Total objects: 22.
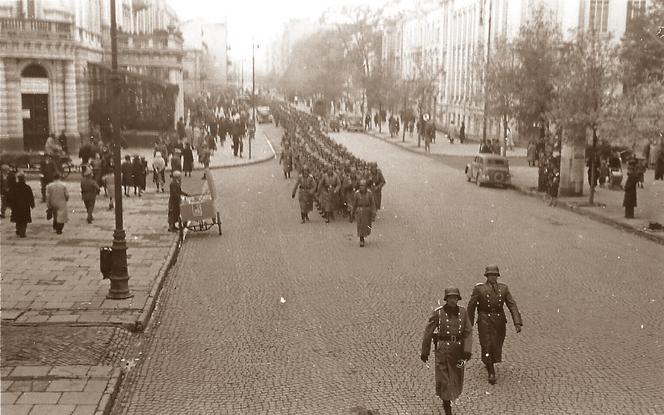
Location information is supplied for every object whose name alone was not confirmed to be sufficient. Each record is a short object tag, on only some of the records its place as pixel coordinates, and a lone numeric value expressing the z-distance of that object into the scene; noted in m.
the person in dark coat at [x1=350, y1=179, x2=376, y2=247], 18.98
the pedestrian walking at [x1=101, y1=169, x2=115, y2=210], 24.50
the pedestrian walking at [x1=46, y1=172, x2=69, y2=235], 19.80
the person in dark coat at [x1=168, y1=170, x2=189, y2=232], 20.53
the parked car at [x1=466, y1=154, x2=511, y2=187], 32.47
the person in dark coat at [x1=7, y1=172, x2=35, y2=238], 19.33
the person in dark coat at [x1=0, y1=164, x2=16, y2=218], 20.19
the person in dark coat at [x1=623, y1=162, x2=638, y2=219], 23.52
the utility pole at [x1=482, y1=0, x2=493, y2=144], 35.41
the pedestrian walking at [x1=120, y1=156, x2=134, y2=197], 27.20
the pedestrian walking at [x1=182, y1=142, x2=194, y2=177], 33.97
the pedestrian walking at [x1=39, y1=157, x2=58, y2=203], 24.64
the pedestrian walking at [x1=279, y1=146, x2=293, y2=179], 34.28
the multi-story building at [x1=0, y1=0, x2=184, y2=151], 39.62
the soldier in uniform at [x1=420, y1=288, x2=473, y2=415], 8.97
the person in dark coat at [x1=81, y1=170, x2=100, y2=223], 21.89
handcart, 20.25
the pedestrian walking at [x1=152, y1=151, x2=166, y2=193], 28.97
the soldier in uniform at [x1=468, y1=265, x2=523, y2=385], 10.10
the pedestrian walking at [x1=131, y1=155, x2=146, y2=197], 27.53
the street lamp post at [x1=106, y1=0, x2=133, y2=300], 13.79
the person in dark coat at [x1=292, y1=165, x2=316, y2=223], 22.58
